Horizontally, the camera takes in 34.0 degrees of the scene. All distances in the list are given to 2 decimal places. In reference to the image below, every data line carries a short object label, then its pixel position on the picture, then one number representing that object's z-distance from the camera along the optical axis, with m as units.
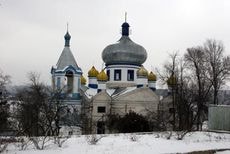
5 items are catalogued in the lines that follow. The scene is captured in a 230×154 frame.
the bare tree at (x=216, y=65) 33.44
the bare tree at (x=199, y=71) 32.44
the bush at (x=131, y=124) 28.28
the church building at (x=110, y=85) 39.00
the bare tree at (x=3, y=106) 26.62
